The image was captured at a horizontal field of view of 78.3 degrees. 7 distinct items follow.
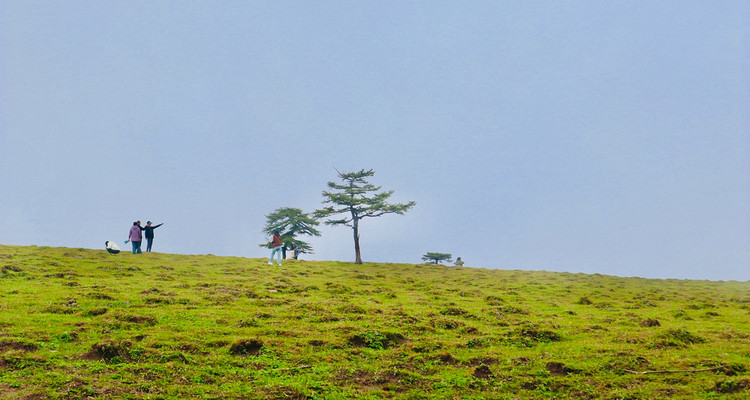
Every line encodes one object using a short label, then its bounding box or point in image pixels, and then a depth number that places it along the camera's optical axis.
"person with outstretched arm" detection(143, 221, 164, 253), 49.12
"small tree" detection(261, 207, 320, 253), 84.88
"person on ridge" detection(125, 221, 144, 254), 47.28
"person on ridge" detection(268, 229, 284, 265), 45.97
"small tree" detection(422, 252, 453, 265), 97.12
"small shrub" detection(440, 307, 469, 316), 25.69
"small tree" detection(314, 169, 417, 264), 64.75
